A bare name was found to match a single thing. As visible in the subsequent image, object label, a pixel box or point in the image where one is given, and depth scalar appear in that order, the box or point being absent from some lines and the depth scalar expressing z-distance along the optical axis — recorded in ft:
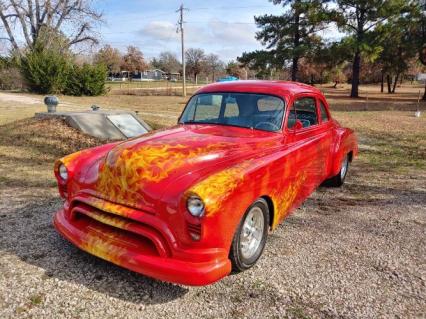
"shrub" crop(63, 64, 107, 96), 96.58
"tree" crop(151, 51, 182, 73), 344.24
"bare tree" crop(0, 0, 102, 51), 108.17
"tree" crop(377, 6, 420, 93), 91.81
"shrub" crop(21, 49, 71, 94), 94.27
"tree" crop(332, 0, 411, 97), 90.79
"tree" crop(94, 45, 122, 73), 226.91
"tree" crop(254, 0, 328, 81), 97.03
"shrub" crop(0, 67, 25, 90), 109.70
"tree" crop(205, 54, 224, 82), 259.80
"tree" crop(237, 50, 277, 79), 104.83
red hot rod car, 8.92
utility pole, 112.33
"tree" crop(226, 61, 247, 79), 216.33
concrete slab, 29.68
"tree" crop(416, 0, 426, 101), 90.33
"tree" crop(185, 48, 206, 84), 252.62
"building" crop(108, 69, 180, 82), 293.23
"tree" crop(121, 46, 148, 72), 260.83
